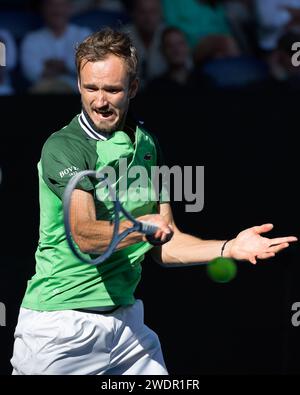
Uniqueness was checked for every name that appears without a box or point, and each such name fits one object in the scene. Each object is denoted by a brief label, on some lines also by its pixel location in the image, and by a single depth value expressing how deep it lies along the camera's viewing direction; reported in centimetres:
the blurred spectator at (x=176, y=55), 1691
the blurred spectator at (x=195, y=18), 1780
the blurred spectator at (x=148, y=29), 1731
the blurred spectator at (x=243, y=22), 1845
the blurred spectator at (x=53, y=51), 1656
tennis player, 943
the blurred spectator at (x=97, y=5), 1842
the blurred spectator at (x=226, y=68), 1661
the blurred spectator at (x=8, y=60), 1660
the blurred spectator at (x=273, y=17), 1839
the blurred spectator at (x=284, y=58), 1652
